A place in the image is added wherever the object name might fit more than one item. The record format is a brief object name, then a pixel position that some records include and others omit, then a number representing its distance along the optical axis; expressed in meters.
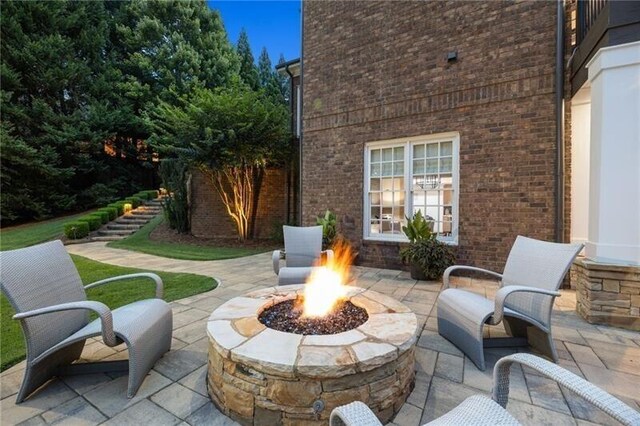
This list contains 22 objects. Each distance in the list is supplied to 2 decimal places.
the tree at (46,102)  12.20
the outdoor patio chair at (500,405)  1.01
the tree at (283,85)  24.05
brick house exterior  4.61
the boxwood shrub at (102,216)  10.55
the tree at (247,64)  20.77
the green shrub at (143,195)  13.74
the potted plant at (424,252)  4.86
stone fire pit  1.61
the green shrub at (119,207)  11.67
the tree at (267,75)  23.62
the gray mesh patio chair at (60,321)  1.83
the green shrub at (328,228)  6.05
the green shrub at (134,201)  12.75
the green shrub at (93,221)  9.98
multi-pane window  5.38
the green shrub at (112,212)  11.17
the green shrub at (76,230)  9.51
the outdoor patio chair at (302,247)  4.41
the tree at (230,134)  8.18
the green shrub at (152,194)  14.28
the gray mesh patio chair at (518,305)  2.28
